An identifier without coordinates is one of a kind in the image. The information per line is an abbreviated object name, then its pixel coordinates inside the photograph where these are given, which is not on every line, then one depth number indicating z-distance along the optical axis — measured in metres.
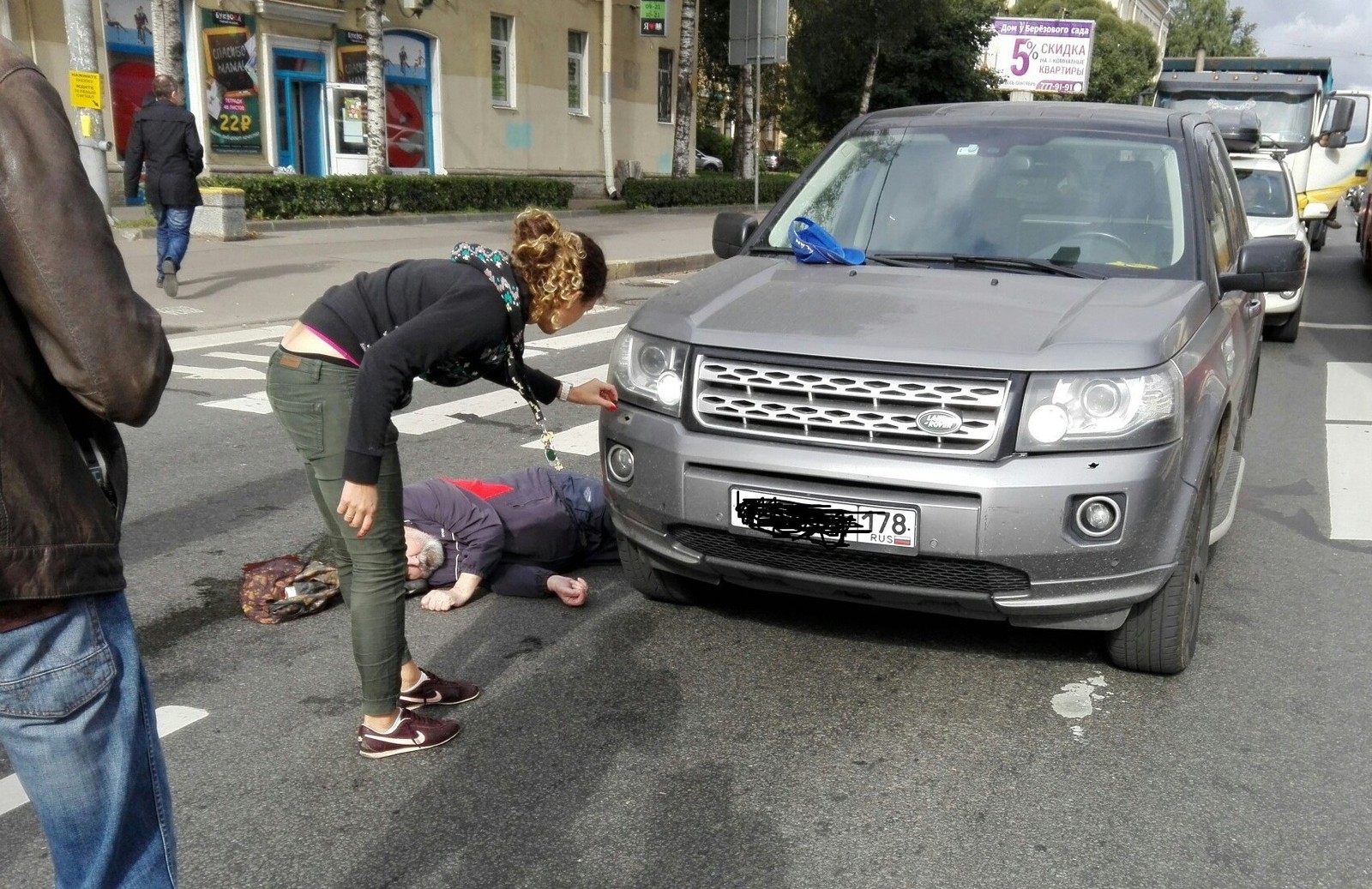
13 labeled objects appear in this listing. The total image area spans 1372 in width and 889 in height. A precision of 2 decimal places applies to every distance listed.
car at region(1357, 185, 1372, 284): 18.94
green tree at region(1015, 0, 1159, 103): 64.94
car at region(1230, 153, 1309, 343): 11.88
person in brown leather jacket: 1.58
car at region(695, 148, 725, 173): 49.97
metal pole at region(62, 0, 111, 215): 12.57
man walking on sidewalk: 12.53
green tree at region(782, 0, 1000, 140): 39.69
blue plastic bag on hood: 4.75
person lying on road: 4.66
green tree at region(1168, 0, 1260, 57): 98.75
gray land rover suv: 3.54
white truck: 20.23
